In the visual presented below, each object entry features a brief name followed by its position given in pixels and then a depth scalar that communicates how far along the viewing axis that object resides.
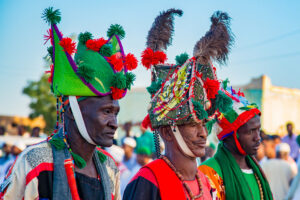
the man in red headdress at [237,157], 4.46
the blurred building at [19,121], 19.43
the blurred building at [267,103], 24.92
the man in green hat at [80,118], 2.87
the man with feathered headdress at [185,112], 3.27
